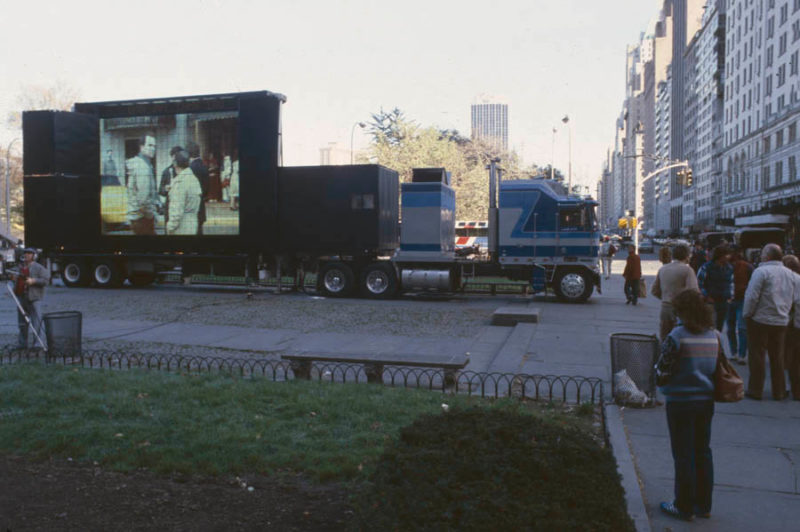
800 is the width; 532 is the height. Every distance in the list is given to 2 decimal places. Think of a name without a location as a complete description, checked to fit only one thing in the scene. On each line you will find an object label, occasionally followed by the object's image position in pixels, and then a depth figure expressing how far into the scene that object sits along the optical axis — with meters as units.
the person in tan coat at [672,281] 9.93
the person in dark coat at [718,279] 11.68
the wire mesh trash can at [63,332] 10.91
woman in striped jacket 4.92
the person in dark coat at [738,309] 11.46
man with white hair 8.56
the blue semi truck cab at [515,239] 22.25
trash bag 8.26
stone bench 9.05
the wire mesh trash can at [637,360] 8.41
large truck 22.61
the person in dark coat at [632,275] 20.81
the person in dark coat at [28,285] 11.82
